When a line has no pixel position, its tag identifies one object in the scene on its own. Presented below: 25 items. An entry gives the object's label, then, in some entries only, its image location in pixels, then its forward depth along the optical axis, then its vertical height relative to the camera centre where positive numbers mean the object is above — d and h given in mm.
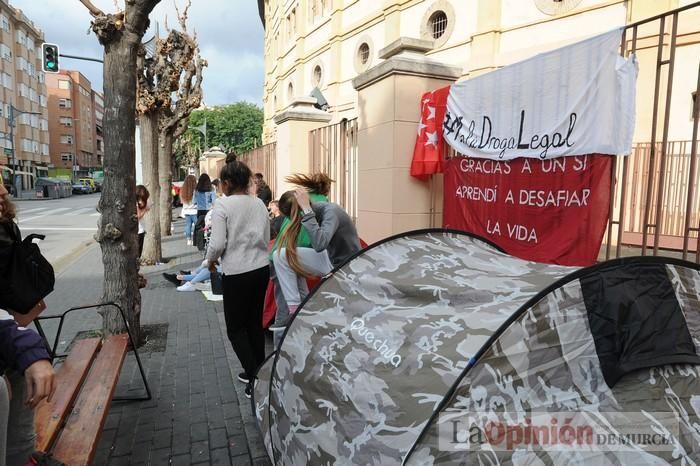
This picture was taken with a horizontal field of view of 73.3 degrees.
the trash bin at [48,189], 38406 -575
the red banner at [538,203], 3533 -122
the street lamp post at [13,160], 38156 +1971
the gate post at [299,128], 8383 +1036
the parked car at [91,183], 51344 -40
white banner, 3336 +680
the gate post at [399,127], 5090 +666
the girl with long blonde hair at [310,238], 3854 -444
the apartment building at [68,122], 70000 +9244
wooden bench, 2223 -1218
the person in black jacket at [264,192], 6746 -99
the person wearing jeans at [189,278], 7395 -1532
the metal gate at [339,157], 6688 +452
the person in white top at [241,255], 3650 -549
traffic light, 12898 +3426
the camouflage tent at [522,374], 1540 -666
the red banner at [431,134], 4977 +576
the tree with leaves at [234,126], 54719 +6909
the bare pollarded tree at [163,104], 9430 +1778
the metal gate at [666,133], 3129 +723
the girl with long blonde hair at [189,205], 11398 -512
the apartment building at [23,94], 47844 +9922
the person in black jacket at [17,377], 1820 -766
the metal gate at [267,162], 10922 +614
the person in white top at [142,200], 7477 -265
